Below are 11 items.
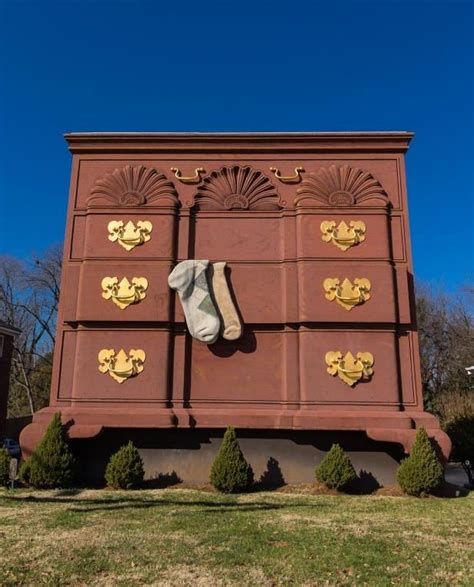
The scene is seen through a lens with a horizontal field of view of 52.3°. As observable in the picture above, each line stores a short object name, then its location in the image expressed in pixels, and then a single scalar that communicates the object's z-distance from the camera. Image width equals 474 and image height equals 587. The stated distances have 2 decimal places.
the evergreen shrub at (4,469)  9.58
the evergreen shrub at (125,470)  9.38
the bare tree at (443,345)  28.18
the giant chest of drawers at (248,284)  9.86
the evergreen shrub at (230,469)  9.20
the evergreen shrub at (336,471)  9.21
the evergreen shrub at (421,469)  8.92
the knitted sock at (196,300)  10.07
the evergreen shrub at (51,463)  9.28
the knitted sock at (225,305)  10.12
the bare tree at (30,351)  35.16
